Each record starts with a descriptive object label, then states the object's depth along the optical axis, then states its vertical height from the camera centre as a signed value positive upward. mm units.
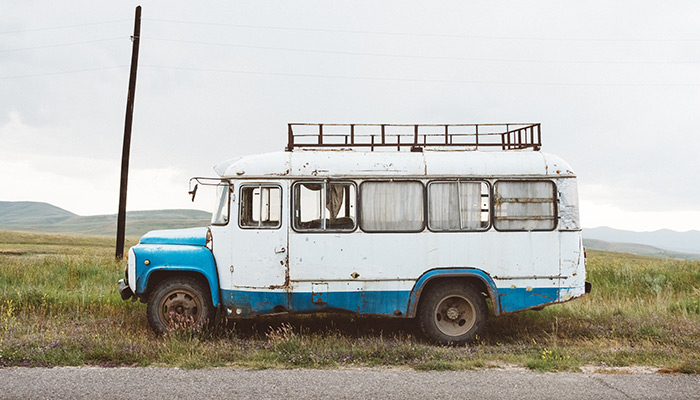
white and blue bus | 7316 -229
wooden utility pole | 15086 +2513
